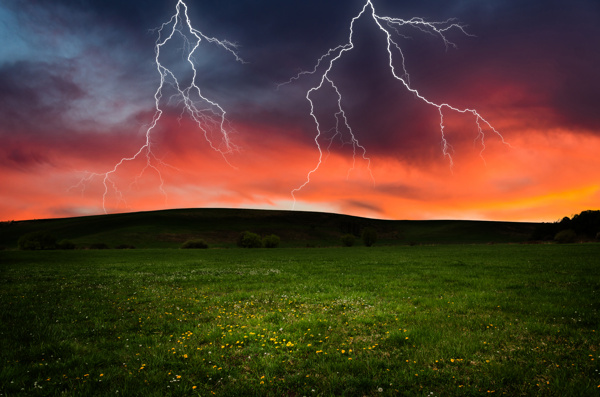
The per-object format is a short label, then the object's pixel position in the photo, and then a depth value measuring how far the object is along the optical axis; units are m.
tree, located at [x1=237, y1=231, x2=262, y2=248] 77.25
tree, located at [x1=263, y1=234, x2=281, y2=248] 77.94
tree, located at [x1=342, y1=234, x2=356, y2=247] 85.38
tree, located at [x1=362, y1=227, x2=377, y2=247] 87.25
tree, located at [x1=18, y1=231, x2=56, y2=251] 62.75
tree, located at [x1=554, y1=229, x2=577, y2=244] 65.38
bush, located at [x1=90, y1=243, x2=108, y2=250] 77.12
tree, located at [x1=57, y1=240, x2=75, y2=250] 67.71
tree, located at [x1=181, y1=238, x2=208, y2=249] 75.06
